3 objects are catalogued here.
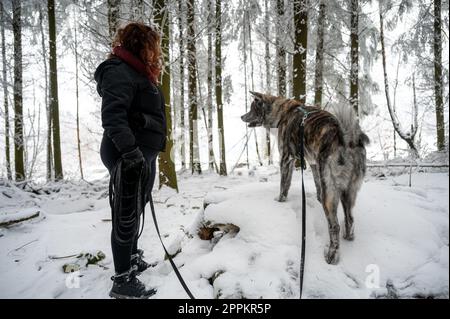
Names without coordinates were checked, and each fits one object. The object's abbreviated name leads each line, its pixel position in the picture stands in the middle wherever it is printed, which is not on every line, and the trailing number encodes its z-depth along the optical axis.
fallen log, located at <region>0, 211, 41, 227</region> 4.30
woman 2.14
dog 2.29
